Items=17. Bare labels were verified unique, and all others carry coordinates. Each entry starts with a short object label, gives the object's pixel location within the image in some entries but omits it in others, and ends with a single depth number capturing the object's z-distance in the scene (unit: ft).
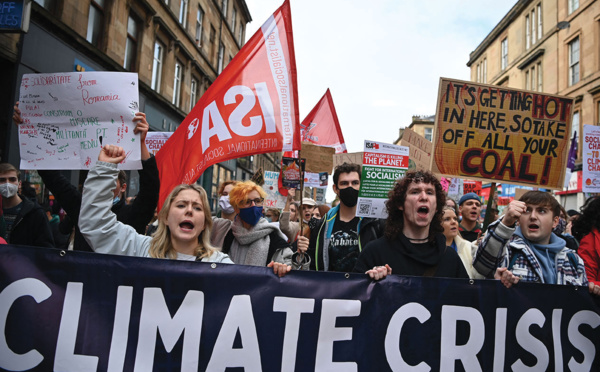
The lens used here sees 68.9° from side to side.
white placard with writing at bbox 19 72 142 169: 9.64
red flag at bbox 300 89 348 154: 25.41
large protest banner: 6.89
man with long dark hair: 8.24
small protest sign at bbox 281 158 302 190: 14.79
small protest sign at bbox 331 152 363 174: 15.27
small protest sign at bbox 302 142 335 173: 15.43
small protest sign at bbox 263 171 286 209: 23.43
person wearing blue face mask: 11.14
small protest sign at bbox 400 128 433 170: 16.30
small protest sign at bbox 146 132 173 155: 19.57
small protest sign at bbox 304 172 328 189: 28.07
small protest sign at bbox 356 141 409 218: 10.83
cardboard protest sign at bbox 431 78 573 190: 12.74
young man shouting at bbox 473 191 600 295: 8.42
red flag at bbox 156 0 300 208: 11.63
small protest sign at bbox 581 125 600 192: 20.00
